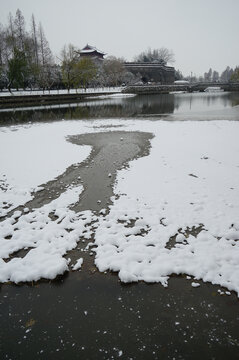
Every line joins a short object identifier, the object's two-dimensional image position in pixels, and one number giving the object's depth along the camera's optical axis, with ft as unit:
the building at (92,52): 287.61
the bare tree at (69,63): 167.73
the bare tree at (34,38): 202.39
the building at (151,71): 312.50
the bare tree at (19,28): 185.88
